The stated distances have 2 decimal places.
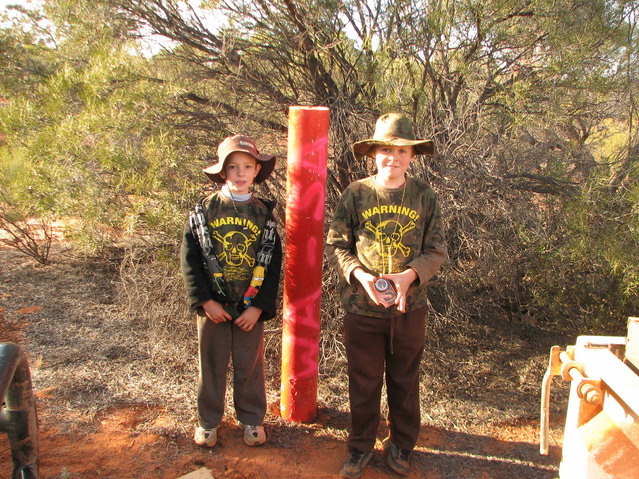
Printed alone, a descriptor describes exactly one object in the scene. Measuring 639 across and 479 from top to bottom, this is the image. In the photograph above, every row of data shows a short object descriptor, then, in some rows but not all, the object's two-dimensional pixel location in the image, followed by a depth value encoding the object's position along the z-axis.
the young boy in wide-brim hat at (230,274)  2.85
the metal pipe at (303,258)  3.01
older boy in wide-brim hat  2.67
